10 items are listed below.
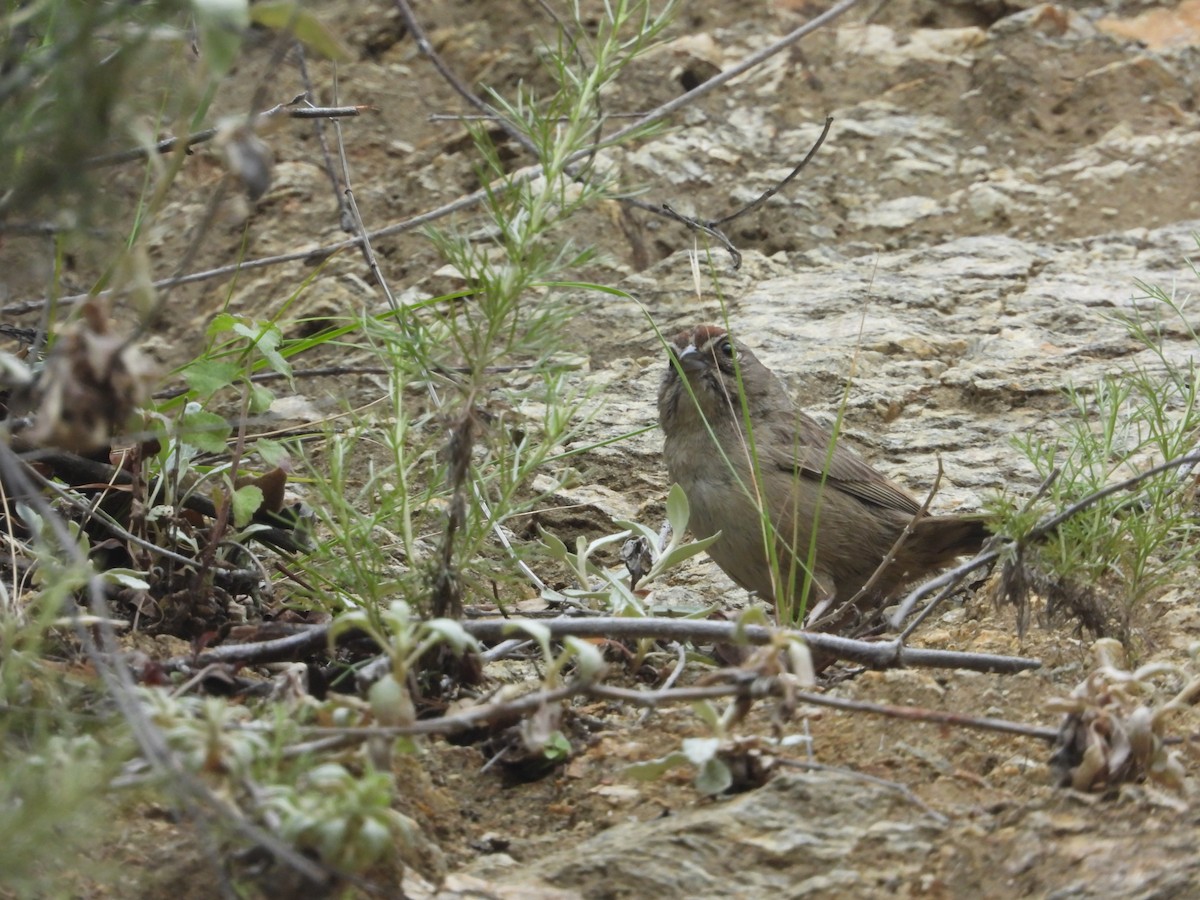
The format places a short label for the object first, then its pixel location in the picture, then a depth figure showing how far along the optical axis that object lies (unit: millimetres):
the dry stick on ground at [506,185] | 6574
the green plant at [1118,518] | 7090
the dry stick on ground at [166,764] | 3844
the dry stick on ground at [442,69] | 6796
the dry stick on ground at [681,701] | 4660
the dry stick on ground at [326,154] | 8961
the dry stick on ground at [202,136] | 5502
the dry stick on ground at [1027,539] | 6633
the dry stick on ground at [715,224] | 8023
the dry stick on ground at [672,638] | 5836
